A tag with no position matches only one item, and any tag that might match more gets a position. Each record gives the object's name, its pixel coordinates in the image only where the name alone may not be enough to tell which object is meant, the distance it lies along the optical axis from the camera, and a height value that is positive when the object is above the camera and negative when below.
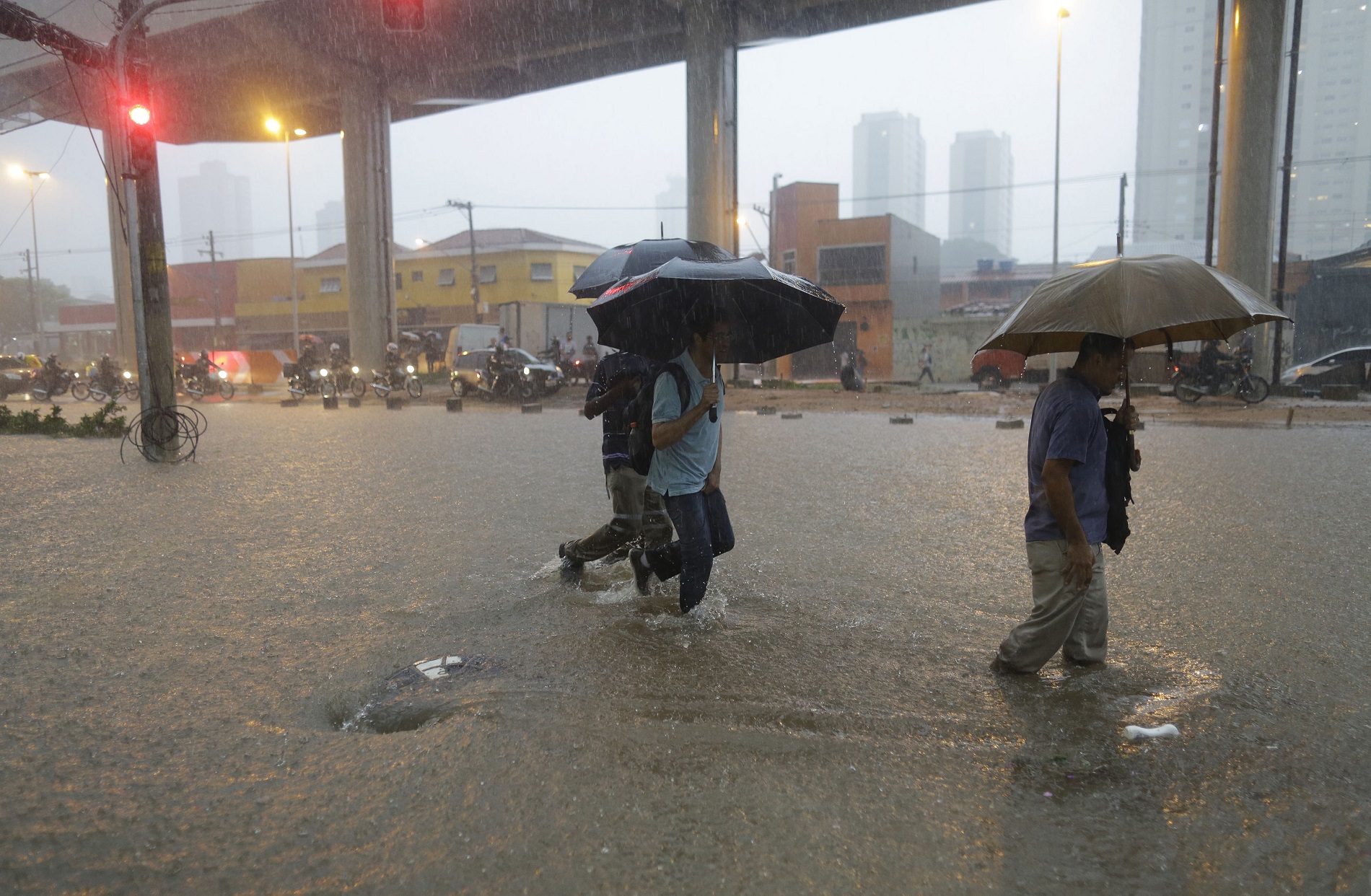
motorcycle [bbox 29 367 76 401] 26.38 -0.45
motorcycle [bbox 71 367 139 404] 25.83 -0.53
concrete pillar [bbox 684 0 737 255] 27.50 +7.70
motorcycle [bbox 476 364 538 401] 23.62 -0.51
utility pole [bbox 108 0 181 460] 11.45 +1.73
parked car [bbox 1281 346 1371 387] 23.00 -0.32
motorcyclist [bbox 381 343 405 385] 26.33 +0.09
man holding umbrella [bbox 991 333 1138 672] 3.38 -0.56
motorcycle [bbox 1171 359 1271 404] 19.39 -0.58
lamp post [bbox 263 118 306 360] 31.09 +8.49
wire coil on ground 11.44 -0.83
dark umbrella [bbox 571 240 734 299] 4.70 +0.58
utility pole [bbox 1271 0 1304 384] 22.28 +4.78
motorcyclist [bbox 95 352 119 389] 26.59 -0.10
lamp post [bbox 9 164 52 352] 59.19 +4.10
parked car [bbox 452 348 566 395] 24.12 -0.16
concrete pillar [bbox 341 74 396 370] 32.31 +5.17
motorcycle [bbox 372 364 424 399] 25.31 -0.53
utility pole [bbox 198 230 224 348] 55.62 +6.09
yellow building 49.16 +4.76
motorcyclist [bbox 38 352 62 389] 26.66 -0.06
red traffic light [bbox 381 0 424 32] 9.93 +3.93
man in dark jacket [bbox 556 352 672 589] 4.77 -0.46
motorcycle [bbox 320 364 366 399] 26.23 -0.43
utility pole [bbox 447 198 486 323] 46.22 +4.30
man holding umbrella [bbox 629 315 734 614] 3.97 -0.47
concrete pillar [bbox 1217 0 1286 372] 21.92 +5.58
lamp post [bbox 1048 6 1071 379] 30.41 +6.02
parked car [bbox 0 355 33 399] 27.98 -0.17
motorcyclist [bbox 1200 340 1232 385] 19.53 -0.08
